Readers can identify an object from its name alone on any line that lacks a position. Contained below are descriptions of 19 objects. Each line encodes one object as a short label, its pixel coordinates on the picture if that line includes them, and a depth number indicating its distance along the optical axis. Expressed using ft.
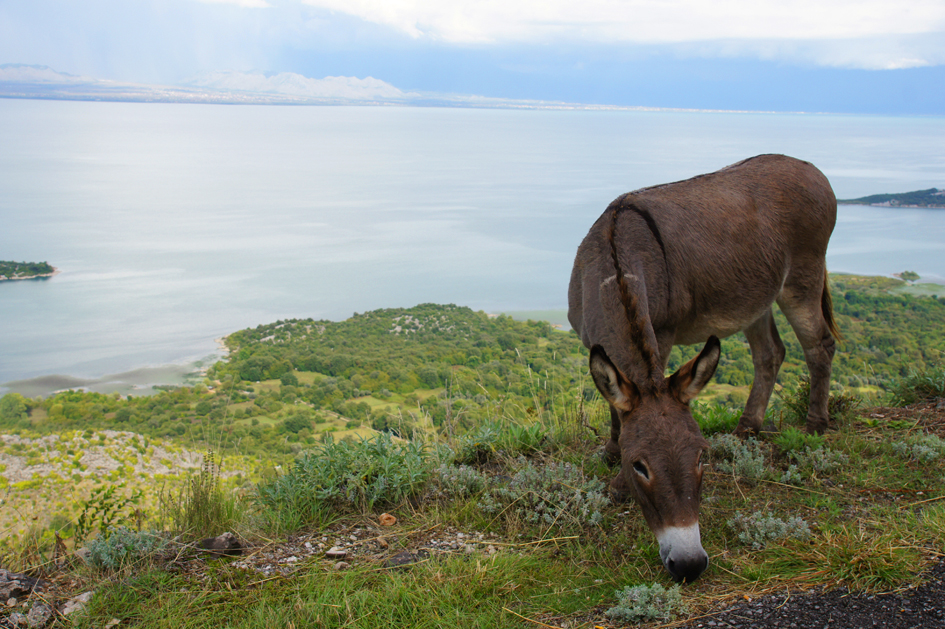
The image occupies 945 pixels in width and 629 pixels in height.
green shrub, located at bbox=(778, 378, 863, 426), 19.33
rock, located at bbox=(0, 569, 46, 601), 10.86
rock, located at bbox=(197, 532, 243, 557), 12.33
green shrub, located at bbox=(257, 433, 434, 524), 14.16
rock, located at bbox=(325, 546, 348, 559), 12.30
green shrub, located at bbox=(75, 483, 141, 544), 13.24
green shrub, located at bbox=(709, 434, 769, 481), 15.29
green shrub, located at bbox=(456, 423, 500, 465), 17.35
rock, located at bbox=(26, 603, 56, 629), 10.09
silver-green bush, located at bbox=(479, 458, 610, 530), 13.42
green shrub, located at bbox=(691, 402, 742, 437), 19.03
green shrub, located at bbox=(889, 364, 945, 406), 21.16
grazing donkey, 10.10
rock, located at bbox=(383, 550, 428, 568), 11.87
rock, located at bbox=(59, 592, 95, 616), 10.43
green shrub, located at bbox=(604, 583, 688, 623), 9.46
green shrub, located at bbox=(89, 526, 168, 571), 11.69
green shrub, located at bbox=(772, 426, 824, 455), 16.43
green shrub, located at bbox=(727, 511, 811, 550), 11.87
